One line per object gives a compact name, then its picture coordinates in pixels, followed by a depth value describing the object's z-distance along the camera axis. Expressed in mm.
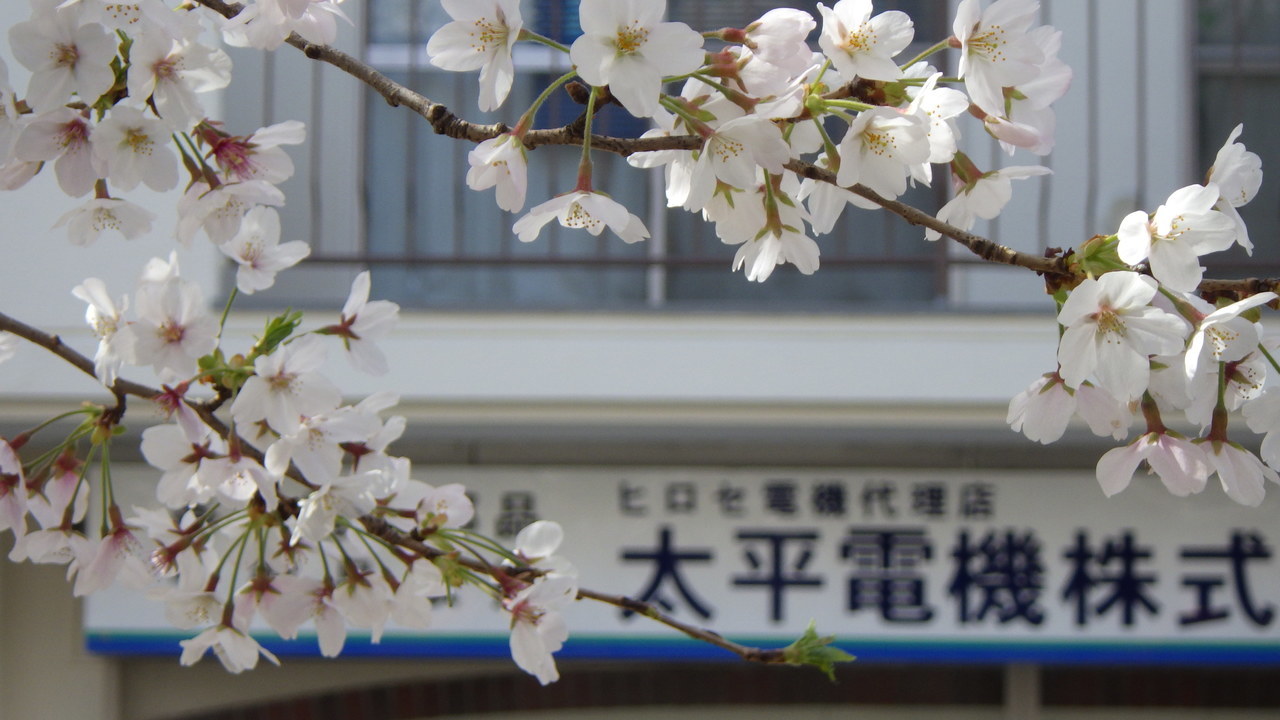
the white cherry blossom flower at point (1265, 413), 1124
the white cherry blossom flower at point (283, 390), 1188
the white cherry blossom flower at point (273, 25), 1178
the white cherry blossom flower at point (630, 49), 1094
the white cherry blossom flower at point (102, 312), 1216
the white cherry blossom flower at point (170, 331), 1186
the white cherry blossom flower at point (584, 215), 1142
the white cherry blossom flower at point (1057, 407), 1134
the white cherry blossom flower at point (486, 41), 1124
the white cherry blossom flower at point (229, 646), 1236
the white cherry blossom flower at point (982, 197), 1160
